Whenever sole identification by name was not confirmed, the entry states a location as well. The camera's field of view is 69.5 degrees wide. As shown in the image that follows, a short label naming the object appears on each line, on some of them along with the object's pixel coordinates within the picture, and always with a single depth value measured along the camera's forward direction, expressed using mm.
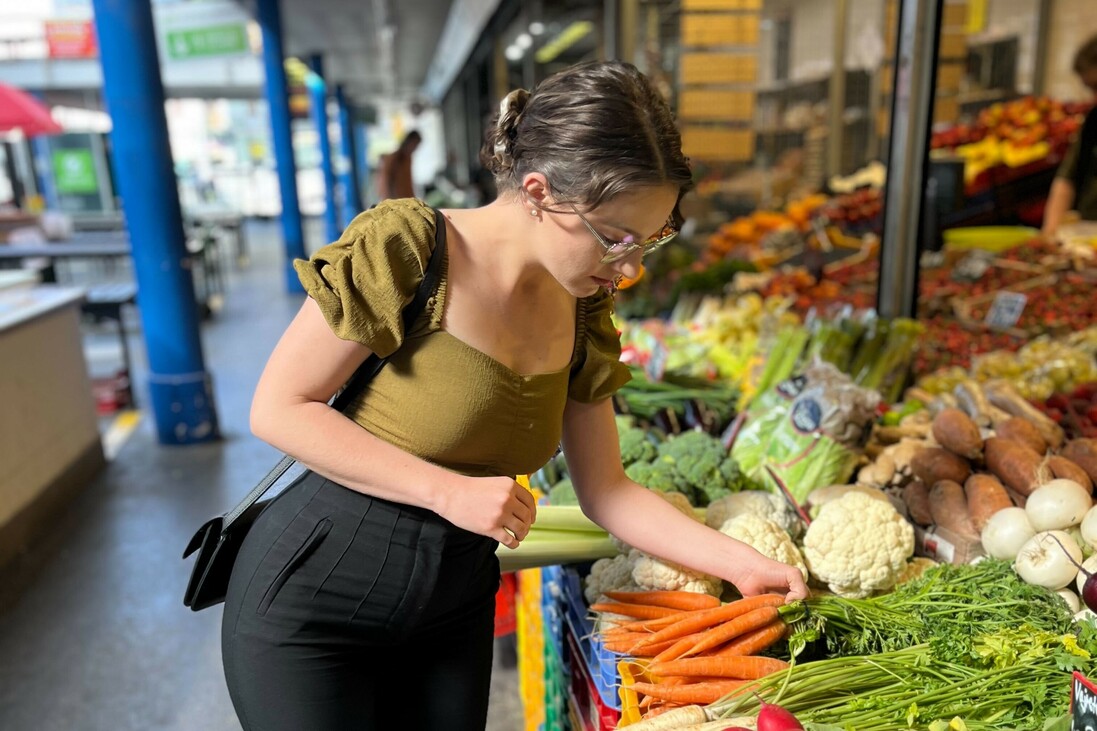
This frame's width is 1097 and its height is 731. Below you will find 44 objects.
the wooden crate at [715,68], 6059
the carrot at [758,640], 1420
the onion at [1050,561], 1592
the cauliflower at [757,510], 1872
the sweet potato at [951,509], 1893
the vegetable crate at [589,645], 1550
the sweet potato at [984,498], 1876
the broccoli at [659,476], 2094
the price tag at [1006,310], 3648
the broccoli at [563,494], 2145
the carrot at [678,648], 1471
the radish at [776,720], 1109
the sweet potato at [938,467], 2070
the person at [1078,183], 4309
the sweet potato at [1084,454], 1946
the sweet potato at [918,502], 2006
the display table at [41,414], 3982
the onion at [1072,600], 1598
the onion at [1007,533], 1732
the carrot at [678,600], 1585
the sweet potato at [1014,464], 1926
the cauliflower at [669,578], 1643
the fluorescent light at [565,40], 10422
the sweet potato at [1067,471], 1893
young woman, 1112
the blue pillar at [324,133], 16016
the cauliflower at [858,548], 1688
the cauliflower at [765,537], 1699
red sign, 18516
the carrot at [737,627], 1421
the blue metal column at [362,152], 36081
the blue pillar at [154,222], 4934
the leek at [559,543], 1859
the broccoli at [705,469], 2145
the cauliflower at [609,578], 1750
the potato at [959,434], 2100
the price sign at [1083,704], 1042
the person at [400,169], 5012
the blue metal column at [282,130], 10823
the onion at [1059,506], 1694
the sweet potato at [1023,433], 2102
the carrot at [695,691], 1382
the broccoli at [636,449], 2352
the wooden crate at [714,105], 6090
